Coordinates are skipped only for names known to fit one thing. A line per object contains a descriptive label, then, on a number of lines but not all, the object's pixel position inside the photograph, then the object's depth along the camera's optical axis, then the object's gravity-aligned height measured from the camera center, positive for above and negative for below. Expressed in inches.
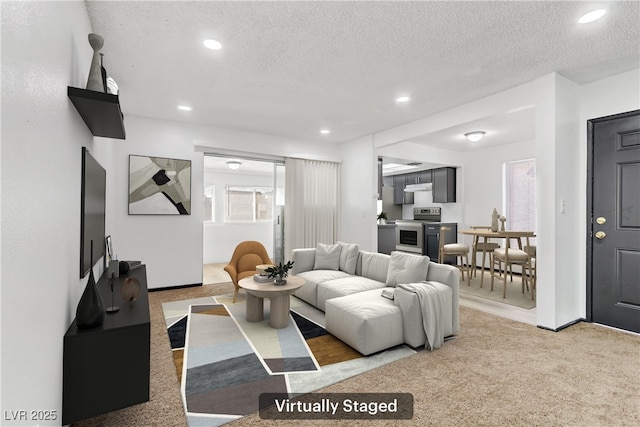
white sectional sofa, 102.3 -32.6
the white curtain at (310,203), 229.8 +10.5
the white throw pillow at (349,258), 166.6 -23.5
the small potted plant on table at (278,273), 130.3 -24.8
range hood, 291.3 +28.7
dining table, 168.4 -10.2
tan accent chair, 173.6 -24.3
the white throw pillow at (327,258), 174.1 -24.3
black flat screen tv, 78.4 +1.1
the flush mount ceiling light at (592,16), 86.2 +58.1
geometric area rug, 77.1 -46.0
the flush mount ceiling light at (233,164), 251.0 +43.4
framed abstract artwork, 177.2 +17.9
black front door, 120.3 -2.1
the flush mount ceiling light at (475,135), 194.7 +51.9
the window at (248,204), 299.0 +11.8
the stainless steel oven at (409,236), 277.4 -18.9
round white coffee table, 122.0 -35.3
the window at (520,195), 229.1 +16.8
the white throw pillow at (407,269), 125.4 -22.3
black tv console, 60.2 -31.2
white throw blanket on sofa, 103.7 -32.6
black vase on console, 63.7 -20.1
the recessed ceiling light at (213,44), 100.9 +57.8
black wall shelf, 67.4 +26.1
